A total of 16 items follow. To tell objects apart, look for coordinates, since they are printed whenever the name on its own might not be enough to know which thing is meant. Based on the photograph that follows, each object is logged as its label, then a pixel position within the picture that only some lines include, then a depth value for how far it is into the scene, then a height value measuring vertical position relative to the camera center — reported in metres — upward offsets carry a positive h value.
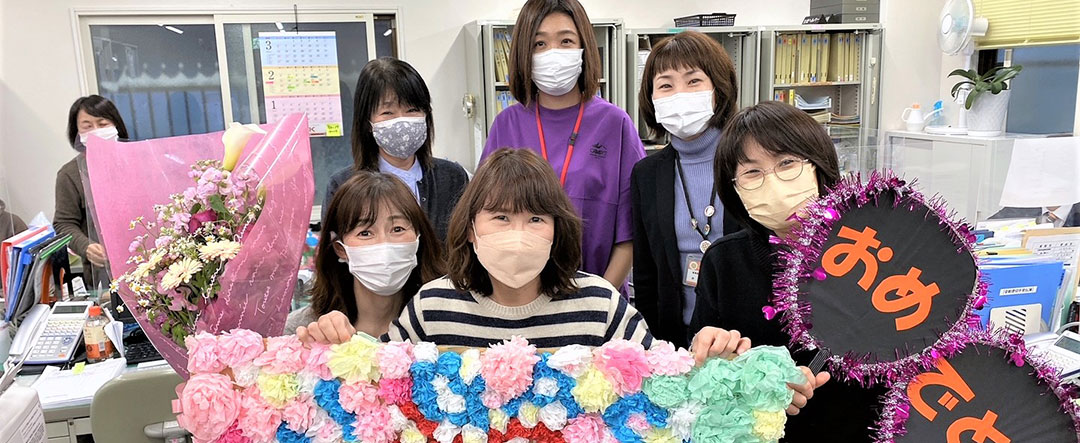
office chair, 1.83 -0.76
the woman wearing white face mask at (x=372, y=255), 1.67 -0.35
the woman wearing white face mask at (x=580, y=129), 2.18 -0.08
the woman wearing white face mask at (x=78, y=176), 3.15 -0.26
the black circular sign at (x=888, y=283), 1.05 -0.29
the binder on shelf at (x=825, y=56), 5.23 +0.30
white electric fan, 4.58 +0.40
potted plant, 4.29 -0.06
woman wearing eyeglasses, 1.35 -0.23
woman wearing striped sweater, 1.46 -0.38
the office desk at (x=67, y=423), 2.10 -0.92
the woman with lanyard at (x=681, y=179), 1.93 -0.22
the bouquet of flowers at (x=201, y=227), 1.32 -0.22
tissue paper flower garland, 1.15 -0.48
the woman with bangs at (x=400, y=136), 2.06 -0.08
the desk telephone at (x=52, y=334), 2.35 -0.74
